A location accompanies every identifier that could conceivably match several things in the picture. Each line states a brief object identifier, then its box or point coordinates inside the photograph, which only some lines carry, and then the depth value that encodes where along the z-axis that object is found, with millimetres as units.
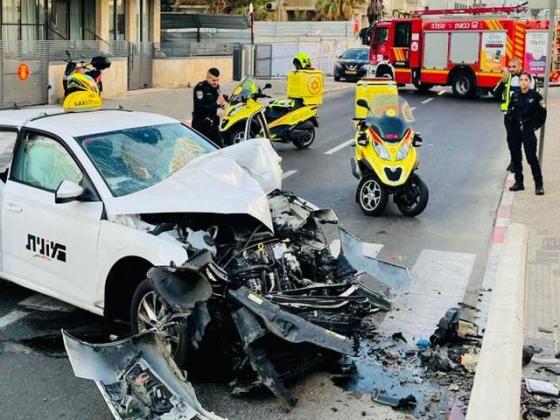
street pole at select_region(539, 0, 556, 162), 13148
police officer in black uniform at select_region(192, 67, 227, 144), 12633
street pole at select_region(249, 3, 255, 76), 35150
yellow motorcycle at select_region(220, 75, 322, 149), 14977
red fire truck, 29000
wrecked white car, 4969
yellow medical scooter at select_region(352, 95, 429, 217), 10578
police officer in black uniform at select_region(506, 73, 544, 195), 11797
